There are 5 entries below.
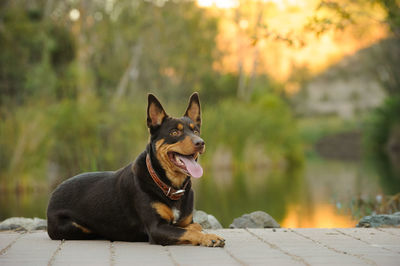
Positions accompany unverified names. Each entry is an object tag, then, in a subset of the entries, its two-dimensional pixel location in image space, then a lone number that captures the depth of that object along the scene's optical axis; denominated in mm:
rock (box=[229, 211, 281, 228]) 7555
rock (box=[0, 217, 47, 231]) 7195
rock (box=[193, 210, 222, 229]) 7031
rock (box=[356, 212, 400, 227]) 6645
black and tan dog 5207
